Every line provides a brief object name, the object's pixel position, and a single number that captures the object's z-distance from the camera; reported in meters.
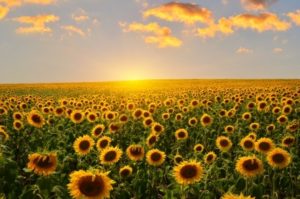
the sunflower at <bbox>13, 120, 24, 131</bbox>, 7.07
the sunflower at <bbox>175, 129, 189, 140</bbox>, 6.70
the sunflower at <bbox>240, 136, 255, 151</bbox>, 5.51
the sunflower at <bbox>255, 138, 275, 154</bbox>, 5.10
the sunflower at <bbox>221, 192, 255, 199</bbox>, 2.26
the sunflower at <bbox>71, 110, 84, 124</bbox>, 7.83
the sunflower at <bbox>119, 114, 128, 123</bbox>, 7.86
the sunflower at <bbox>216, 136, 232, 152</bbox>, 5.83
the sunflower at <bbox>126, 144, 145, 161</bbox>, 5.07
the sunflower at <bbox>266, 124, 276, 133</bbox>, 6.99
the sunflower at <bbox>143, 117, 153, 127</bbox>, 7.70
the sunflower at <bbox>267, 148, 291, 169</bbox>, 4.70
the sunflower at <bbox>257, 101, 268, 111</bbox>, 9.28
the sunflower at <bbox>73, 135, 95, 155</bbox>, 5.28
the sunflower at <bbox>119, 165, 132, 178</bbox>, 4.60
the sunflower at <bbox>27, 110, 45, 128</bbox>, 6.97
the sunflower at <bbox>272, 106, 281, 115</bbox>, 8.84
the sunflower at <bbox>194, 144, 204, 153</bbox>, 5.91
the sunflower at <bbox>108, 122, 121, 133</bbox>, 7.00
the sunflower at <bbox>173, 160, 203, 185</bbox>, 3.80
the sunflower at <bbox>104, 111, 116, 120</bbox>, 8.30
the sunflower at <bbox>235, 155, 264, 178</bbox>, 4.25
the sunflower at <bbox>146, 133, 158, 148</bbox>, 5.85
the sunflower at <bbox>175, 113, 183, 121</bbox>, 8.40
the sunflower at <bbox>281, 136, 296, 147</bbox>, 5.61
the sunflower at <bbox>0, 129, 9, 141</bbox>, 5.62
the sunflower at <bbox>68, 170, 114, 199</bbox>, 2.95
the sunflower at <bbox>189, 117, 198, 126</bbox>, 7.82
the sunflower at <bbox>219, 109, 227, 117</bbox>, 8.51
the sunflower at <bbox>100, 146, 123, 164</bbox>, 4.67
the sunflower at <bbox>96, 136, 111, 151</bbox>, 5.43
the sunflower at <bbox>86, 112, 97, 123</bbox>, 8.09
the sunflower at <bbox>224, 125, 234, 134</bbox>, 6.93
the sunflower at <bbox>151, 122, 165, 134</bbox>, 6.80
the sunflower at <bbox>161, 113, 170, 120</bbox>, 8.69
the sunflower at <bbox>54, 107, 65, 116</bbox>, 8.91
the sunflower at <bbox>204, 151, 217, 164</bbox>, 5.00
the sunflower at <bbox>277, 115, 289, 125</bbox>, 7.46
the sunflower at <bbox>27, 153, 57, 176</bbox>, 3.49
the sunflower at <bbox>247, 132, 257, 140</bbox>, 5.98
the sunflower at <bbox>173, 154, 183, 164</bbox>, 5.36
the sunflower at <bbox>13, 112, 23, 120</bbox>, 8.08
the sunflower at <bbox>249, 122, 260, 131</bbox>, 7.22
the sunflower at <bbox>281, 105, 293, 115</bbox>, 8.63
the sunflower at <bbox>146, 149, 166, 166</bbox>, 4.94
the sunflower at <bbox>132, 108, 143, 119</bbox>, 8.44
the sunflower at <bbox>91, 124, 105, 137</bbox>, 6.46
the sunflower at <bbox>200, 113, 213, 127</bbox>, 7.65
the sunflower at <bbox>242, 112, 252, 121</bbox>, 8.21
